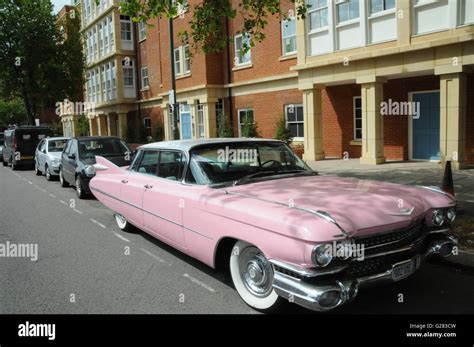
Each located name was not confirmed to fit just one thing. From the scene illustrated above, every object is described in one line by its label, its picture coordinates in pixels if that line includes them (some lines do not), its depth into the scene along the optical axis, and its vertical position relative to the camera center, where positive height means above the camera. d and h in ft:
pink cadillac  12.00 -2.84
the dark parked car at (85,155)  38.70 -2.04
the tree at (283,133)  60.29 -0.96
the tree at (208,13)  33.41 +8.73
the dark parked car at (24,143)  71.87 -1.10
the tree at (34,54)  98.99 +17.93
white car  52.80 -2.59
